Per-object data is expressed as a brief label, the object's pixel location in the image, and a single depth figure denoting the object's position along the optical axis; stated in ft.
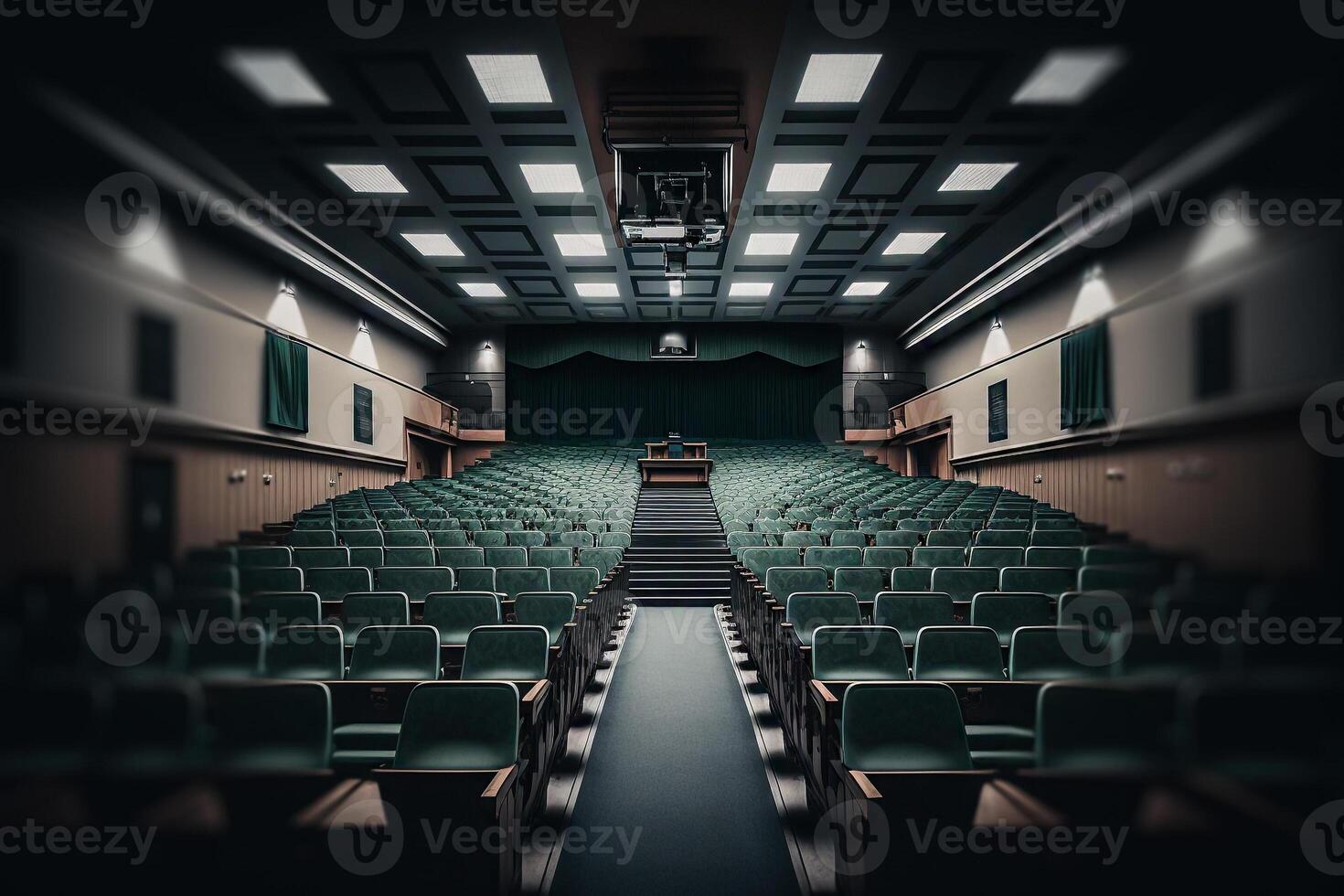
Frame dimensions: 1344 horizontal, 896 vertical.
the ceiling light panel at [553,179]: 23.32
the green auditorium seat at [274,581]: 14.11
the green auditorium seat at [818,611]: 11.47
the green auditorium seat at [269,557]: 16.43
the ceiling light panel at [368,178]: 22.67
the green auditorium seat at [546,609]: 12.09
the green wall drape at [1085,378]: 22.56
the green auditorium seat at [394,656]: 9.43
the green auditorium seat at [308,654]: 9.57
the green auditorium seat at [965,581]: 13.75
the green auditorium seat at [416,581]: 14.58
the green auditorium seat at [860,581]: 13.81
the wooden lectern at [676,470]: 40.04
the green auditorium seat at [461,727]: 7.26
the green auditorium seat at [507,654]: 9.65
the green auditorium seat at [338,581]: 14.25
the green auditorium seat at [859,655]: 9.31
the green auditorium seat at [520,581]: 14.49
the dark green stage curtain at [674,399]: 51.52
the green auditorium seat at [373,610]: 11.89
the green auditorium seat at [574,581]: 14.75
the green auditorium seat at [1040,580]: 13.38
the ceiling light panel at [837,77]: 17.21
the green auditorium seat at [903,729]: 7.33
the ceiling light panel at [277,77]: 16.34
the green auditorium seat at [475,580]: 14.51
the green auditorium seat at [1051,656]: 9.11
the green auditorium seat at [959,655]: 9.16
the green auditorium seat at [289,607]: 11.49
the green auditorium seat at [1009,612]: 11.71
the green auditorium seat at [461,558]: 16.81
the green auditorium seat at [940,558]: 16.76
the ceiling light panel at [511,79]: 17.31
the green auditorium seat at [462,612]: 12.09
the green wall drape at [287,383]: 25.41
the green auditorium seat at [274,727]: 7.16
